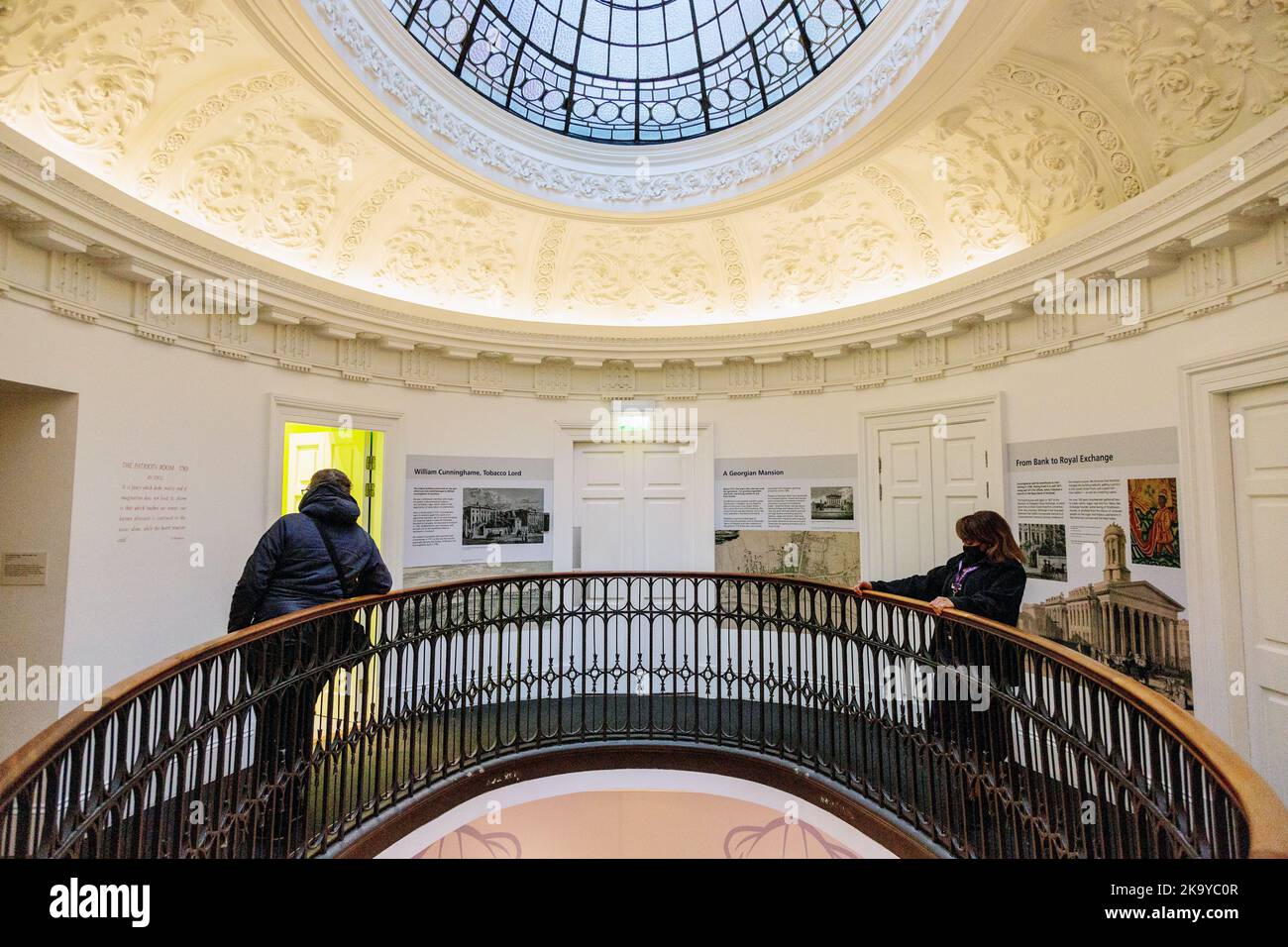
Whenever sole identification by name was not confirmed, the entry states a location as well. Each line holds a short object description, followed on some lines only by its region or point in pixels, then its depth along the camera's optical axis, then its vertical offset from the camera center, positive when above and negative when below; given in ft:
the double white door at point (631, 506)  21.99 -0.05
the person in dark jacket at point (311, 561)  10.65 -1.14
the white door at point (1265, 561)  10.77 -1.16
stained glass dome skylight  17.06 +14.95
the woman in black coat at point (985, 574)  10.92 -1.48
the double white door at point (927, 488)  16.85 +0.51
